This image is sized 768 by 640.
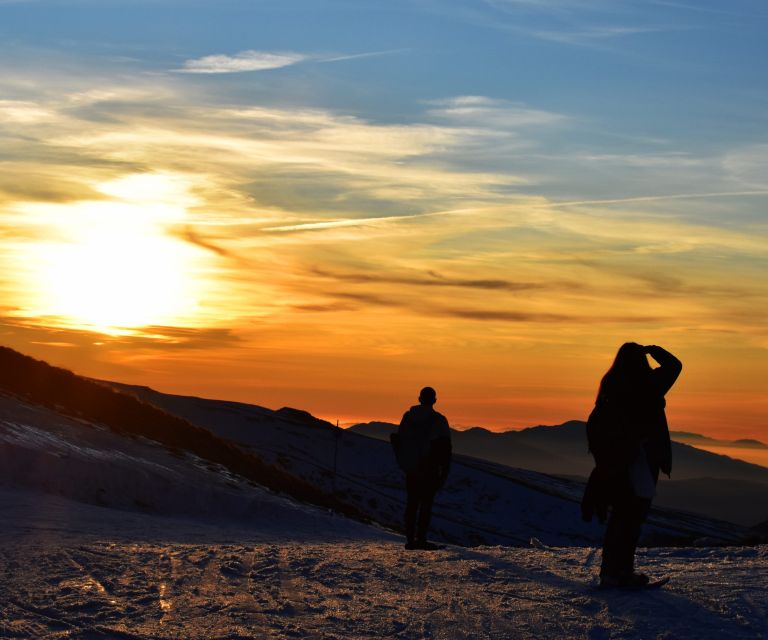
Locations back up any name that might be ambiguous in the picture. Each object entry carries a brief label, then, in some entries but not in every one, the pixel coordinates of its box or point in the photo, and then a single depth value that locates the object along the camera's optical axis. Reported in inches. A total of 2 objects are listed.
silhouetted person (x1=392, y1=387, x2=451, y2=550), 570.3
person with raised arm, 366.9
